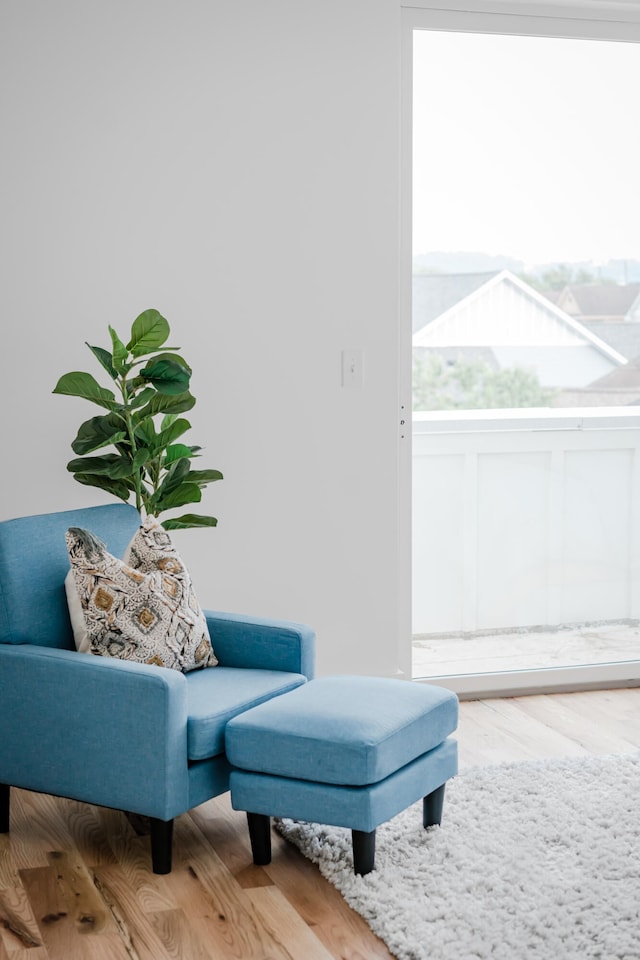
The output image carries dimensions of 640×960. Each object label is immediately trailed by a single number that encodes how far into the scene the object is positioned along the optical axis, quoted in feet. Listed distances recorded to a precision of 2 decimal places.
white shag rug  7.79
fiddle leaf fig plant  10.84
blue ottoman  8.47
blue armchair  8.80
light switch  13.16
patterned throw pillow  9.50
